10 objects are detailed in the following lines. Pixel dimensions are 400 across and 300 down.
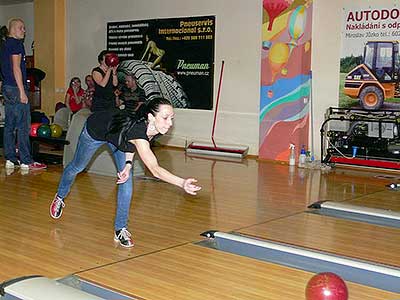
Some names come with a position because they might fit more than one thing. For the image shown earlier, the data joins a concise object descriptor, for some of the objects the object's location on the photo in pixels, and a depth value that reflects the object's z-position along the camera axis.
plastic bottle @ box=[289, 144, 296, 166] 7.36
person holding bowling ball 5.76
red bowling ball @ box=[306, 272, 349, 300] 2.30
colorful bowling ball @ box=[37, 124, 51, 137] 6.87
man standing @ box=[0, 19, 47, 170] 5.82
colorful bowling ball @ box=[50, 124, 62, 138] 6.92
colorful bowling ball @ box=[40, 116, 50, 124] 8.51
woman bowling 3.21
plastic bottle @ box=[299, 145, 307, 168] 7.24
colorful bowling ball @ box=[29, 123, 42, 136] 6.96
